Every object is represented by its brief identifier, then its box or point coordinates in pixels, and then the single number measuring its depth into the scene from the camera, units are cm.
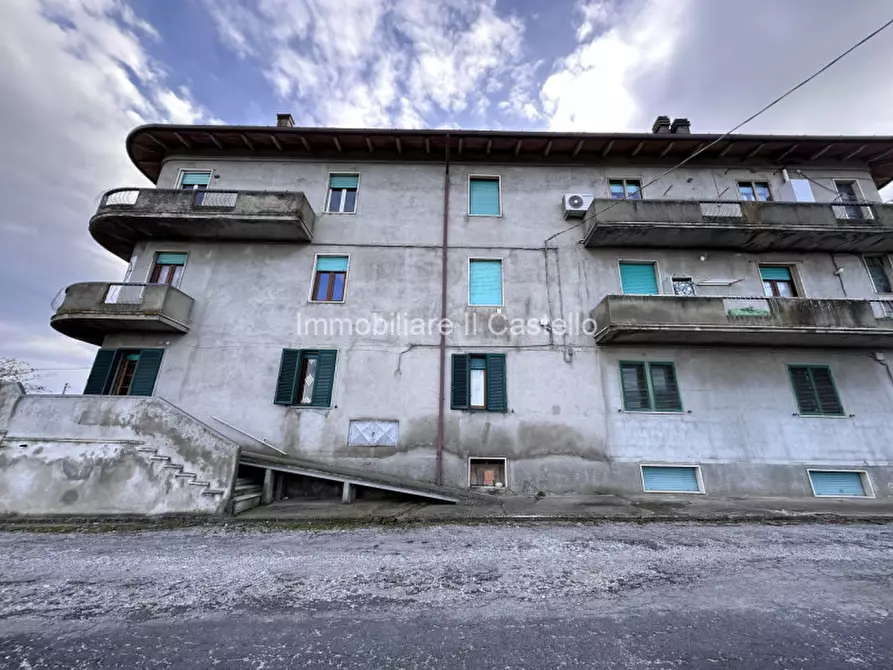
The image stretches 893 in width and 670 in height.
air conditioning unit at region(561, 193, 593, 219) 1147
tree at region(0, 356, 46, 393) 1845
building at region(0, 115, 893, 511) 959
